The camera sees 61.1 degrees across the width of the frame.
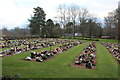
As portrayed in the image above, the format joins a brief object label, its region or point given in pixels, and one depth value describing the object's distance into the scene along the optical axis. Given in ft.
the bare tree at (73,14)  167.53
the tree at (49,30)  153.74
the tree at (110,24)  140.67
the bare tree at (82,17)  160.54
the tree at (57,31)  168.35
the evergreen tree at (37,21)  148.25
